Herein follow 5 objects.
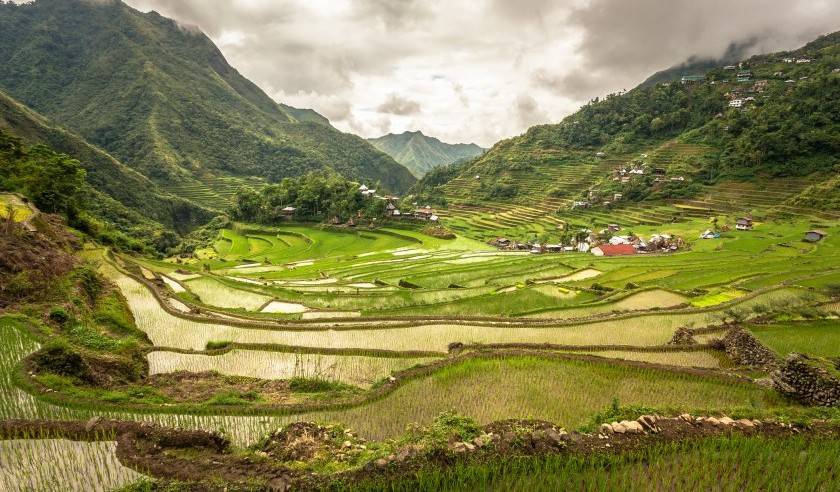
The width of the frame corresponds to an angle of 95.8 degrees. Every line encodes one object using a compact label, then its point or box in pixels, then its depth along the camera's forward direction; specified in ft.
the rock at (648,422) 20.04
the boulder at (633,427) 19.67
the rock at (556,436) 18.13
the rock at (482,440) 18.16
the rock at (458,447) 17.62
